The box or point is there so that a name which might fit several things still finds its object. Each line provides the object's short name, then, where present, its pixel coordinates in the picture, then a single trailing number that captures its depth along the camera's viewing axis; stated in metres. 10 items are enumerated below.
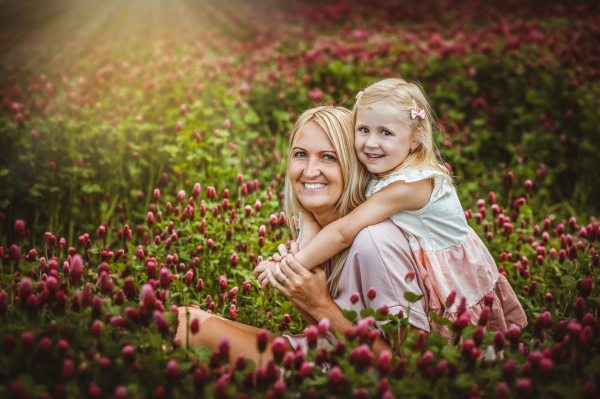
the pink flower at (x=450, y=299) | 1.69
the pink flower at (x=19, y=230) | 2.01
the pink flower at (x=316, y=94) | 4.80
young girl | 2.06
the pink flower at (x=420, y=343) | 1.54
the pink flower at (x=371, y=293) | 1.69
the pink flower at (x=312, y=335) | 1.50
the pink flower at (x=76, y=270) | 1.60
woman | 1.96
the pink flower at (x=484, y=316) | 1.60
